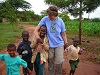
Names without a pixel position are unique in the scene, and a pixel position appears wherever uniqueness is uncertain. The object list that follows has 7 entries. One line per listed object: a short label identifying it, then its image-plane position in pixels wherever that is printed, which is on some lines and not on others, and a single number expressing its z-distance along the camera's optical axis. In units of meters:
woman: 1.69
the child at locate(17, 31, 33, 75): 1.73
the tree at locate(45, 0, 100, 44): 4.06
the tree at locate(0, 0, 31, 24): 9.12
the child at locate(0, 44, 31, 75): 1.49
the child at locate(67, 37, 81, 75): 2.09
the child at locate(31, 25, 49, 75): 1.69
